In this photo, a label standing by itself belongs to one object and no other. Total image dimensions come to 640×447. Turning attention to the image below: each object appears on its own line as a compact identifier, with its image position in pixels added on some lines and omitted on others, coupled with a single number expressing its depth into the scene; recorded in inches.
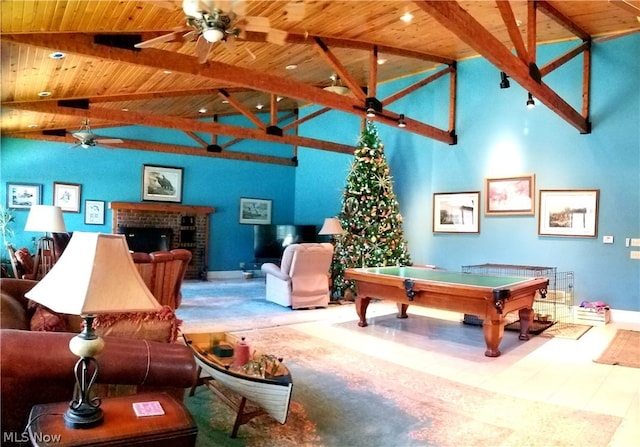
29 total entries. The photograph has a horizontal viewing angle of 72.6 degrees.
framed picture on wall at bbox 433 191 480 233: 310.0
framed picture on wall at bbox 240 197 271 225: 449.1
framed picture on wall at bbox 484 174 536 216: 282.7
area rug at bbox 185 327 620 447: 104.7
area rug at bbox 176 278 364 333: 221.8
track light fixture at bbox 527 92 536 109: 245.6
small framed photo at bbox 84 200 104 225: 372.2
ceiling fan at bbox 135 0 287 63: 119.4
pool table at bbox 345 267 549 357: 170.7
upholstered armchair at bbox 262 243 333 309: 261.3
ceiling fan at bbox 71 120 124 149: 276.2
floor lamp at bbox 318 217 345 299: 308.8
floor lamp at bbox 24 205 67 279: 233.6
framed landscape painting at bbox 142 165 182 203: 398.3
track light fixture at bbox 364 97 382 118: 251.3
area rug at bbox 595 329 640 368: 169.9
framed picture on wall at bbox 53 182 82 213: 358.9
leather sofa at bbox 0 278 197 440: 73.7
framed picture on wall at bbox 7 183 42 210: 344.2
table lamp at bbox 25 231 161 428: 63.1
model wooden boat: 98.1
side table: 62.7
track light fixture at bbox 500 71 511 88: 236.1
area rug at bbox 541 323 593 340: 212.7
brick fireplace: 380.8
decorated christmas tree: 309.0
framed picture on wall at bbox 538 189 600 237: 258.5
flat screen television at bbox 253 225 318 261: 409.4
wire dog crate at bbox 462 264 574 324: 255.9
